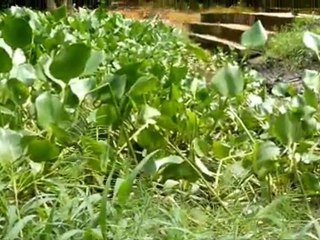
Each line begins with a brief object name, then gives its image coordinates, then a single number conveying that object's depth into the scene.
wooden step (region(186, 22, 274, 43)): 10.39
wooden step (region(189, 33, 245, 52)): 9.83
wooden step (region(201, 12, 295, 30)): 10.09
